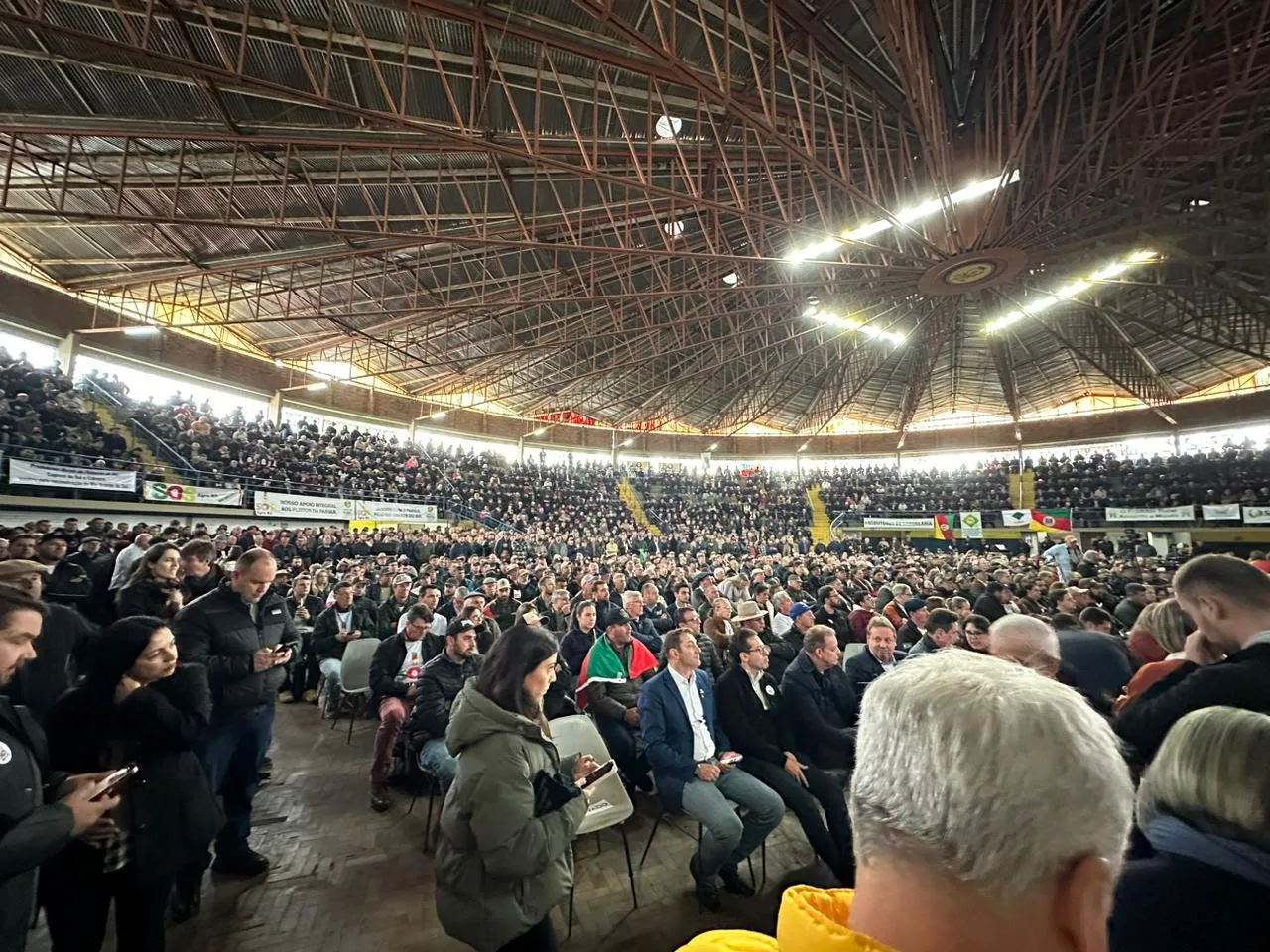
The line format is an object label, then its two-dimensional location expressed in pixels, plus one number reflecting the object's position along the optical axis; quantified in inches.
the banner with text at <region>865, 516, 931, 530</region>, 979.9
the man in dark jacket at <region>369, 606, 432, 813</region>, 177.8
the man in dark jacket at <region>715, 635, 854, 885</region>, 140.5
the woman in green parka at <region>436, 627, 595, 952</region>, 84.6
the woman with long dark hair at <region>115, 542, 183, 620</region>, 156.3
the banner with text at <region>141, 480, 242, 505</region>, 542.3
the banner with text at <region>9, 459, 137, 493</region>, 442.0
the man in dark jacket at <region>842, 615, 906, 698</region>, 183.5
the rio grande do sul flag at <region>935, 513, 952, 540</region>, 958.4
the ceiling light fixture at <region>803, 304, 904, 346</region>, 671.8
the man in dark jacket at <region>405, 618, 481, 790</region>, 151.6
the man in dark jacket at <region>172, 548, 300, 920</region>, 134.1
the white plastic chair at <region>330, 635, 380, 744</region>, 228.1
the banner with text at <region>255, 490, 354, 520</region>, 627.2
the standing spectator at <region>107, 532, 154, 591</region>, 251.8
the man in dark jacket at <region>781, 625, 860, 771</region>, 159.0
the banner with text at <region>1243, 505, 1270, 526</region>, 724.5
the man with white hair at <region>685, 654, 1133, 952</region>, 27.6
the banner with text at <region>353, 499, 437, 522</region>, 712.4
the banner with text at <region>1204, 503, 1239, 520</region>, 742.5
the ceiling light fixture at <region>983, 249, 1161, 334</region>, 563.1
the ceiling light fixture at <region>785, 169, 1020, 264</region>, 415.8
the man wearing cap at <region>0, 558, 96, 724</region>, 128.0
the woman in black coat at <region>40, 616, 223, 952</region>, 85.0
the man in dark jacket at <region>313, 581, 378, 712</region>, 249.0
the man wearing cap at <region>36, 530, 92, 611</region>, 215.3
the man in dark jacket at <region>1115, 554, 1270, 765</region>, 84.4
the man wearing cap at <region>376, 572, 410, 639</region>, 274.8
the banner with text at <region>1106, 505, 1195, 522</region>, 778.8
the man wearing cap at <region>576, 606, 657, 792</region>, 178.4
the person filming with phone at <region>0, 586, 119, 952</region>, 67.2
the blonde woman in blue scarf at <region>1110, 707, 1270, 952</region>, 50.9
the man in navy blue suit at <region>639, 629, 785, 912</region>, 131.3
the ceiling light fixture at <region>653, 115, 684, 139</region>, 400.1
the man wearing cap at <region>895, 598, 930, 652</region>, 243.5
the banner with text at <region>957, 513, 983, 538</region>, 923.4
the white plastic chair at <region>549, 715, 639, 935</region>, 136.0
